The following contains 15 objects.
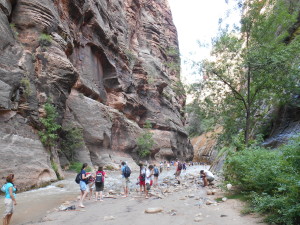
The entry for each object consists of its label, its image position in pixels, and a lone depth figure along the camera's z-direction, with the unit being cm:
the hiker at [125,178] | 1112
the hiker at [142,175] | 1147
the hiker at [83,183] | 921
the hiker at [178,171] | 2039
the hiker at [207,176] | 1405
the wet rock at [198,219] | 644
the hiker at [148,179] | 1097
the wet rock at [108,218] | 719
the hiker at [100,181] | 1020
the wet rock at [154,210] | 777
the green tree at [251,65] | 1532
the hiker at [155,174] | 1514
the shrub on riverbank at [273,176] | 482
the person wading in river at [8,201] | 656
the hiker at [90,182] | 1094
